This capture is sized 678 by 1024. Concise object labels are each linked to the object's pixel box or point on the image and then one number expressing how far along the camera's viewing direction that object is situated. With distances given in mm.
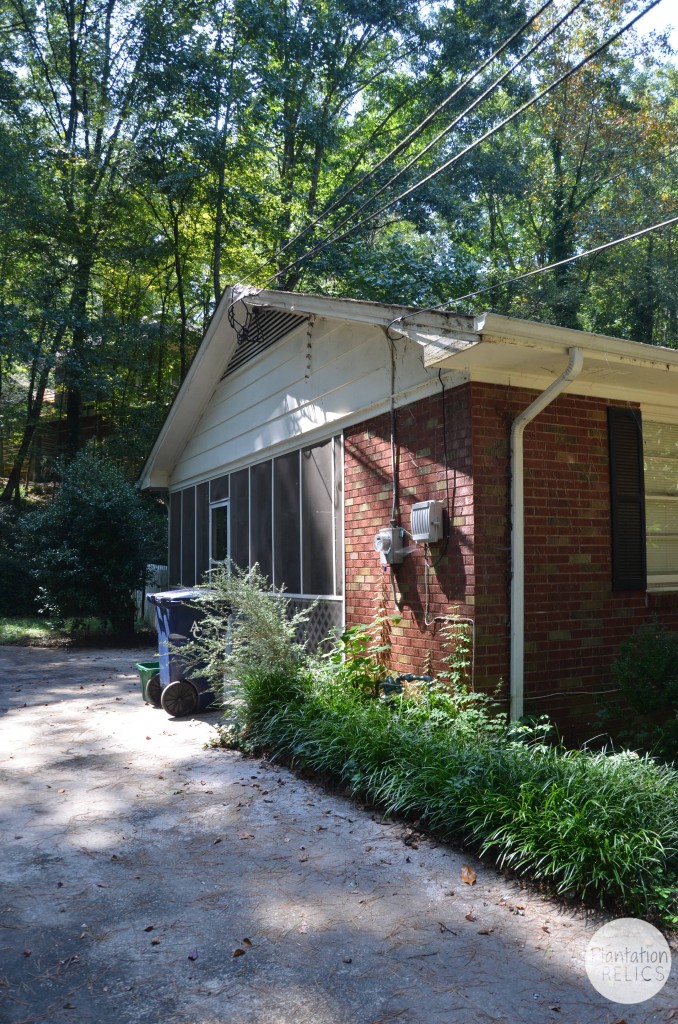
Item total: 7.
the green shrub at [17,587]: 18828
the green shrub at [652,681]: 5355
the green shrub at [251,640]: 6828
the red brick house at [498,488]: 6070
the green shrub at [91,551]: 14633
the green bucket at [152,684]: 8773
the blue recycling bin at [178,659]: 8086
